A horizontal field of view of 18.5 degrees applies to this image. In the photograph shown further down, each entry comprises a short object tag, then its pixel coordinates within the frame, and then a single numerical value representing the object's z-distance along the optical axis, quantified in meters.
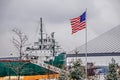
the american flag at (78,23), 29.98
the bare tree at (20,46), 41.38
